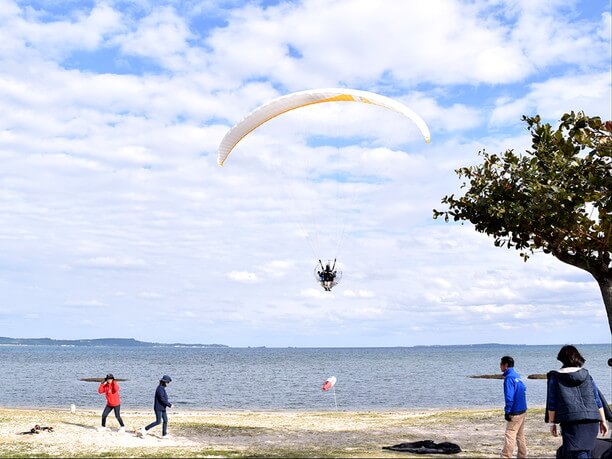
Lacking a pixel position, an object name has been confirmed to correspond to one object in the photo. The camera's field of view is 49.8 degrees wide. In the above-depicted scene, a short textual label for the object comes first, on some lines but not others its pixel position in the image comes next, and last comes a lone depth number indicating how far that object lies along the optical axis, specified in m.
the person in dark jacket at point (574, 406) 10.61
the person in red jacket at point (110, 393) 20.94
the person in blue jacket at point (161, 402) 19.40
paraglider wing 20.86
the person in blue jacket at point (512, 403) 13.02
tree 16.83
